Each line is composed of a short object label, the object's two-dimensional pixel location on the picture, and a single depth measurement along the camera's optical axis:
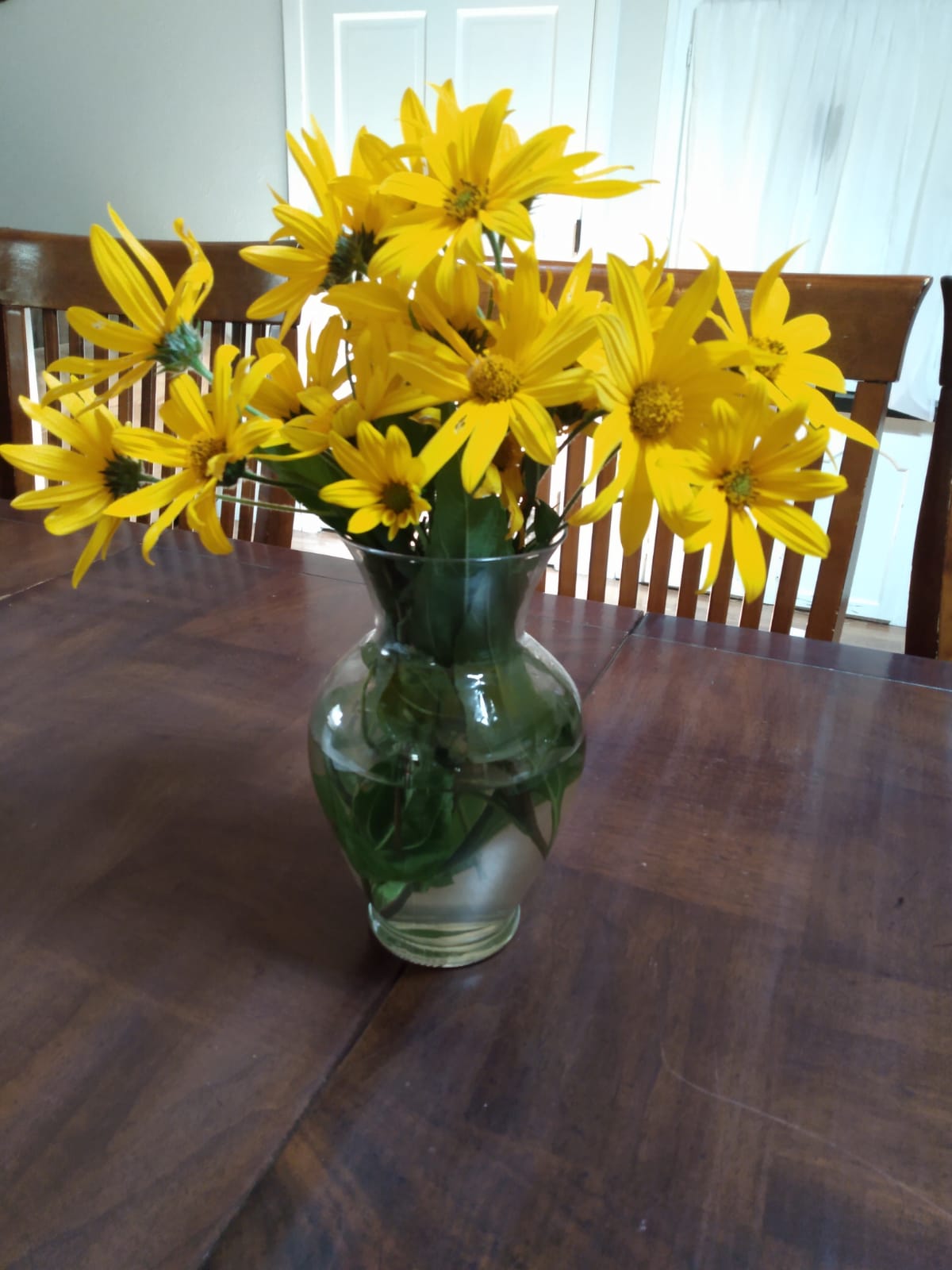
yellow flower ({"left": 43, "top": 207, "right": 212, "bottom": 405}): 0.32
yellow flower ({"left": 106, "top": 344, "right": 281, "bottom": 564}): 0.29
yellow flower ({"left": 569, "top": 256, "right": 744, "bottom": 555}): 0.28
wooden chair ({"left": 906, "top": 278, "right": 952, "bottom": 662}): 0.88
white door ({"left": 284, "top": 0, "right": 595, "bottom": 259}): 2.15
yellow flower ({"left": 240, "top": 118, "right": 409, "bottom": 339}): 0.32
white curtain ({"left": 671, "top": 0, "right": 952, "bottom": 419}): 1.94
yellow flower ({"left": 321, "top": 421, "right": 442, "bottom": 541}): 0.30
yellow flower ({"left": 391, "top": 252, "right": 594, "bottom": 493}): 0.28
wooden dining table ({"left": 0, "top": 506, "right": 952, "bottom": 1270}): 0.32
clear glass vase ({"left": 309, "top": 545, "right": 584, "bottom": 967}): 0.37
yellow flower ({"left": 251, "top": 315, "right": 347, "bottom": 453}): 0.33
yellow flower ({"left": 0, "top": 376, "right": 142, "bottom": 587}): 0.34
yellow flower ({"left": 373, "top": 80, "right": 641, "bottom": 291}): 0.28
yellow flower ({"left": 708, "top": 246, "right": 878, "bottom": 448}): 0.32
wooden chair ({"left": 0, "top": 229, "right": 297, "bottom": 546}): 1.12
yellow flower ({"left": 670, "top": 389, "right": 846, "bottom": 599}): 0.28
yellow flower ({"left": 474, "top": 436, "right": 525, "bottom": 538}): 0.33
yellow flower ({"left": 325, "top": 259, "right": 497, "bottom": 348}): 0.30
